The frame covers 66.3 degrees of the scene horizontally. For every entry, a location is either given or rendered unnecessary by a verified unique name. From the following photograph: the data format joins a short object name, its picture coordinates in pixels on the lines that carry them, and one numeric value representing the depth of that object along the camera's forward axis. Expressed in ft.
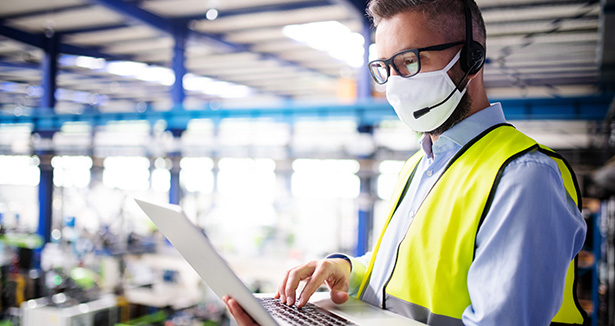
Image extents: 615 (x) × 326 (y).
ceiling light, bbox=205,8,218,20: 25.26
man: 2.96
